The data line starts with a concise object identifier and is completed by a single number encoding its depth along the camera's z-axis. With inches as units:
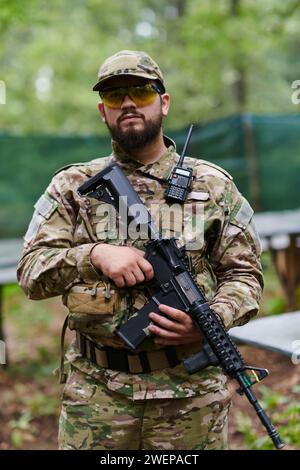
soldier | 88.4
